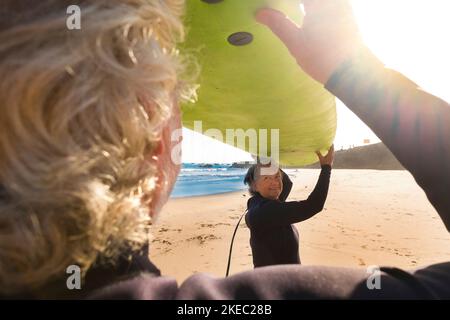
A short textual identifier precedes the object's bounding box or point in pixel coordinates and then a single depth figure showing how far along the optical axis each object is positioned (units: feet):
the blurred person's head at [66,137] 1.86
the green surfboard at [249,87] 4.58
